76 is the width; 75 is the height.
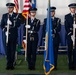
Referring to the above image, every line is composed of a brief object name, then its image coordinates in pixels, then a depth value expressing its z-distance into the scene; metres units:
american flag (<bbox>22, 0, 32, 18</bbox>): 12.30
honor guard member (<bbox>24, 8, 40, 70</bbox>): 10.77
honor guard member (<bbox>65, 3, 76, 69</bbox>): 10.79
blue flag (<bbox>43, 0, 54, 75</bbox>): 8.93
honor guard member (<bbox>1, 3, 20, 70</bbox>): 10.80
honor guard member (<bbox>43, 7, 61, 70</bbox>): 10.88
